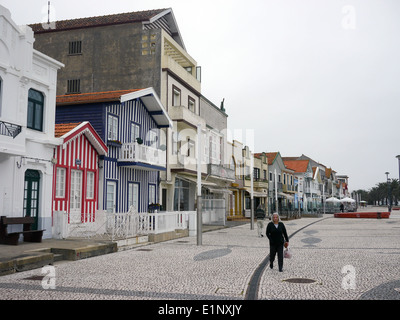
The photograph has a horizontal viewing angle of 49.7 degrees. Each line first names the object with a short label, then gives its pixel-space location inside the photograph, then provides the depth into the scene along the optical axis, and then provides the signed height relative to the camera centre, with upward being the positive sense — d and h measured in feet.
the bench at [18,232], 41.11 -2.50
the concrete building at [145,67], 82.58 +27.53
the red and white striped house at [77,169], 51.44 +4.64
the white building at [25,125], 42.60 +8.59
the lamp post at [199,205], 53.16 +0.00
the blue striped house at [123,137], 60.59 +10.41
